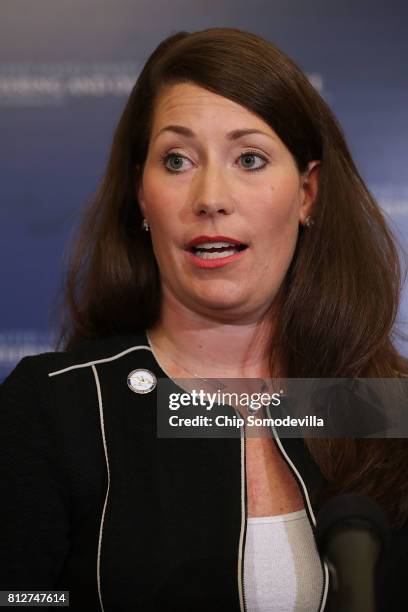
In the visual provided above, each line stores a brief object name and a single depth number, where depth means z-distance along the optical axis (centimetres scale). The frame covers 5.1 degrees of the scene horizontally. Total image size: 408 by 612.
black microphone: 325
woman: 356
